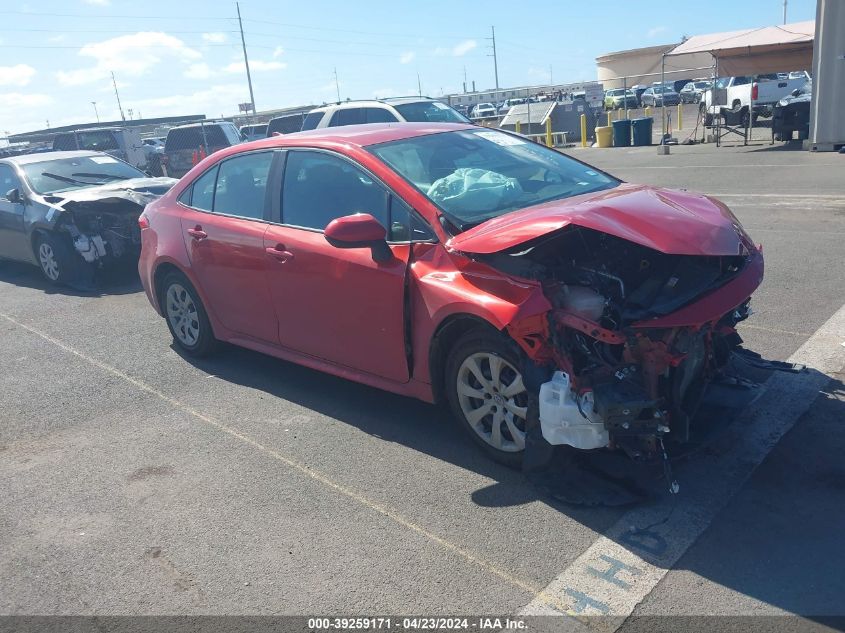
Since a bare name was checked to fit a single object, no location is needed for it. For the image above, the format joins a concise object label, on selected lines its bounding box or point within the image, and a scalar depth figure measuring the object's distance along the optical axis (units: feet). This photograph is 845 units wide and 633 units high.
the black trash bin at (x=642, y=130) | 76.38
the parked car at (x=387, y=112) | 45.35
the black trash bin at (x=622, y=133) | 77.56
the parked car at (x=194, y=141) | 72.90
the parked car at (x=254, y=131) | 93.66
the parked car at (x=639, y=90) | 153.04
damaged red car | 11.64
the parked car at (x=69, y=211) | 30.07
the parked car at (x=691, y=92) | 153.95
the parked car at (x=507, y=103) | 147.65
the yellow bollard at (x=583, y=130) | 81.61
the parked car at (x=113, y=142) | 73.05
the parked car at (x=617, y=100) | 132.08
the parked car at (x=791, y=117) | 61.62
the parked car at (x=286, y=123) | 76.69
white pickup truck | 72.28
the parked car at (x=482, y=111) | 158.21
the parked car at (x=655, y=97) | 152.63
